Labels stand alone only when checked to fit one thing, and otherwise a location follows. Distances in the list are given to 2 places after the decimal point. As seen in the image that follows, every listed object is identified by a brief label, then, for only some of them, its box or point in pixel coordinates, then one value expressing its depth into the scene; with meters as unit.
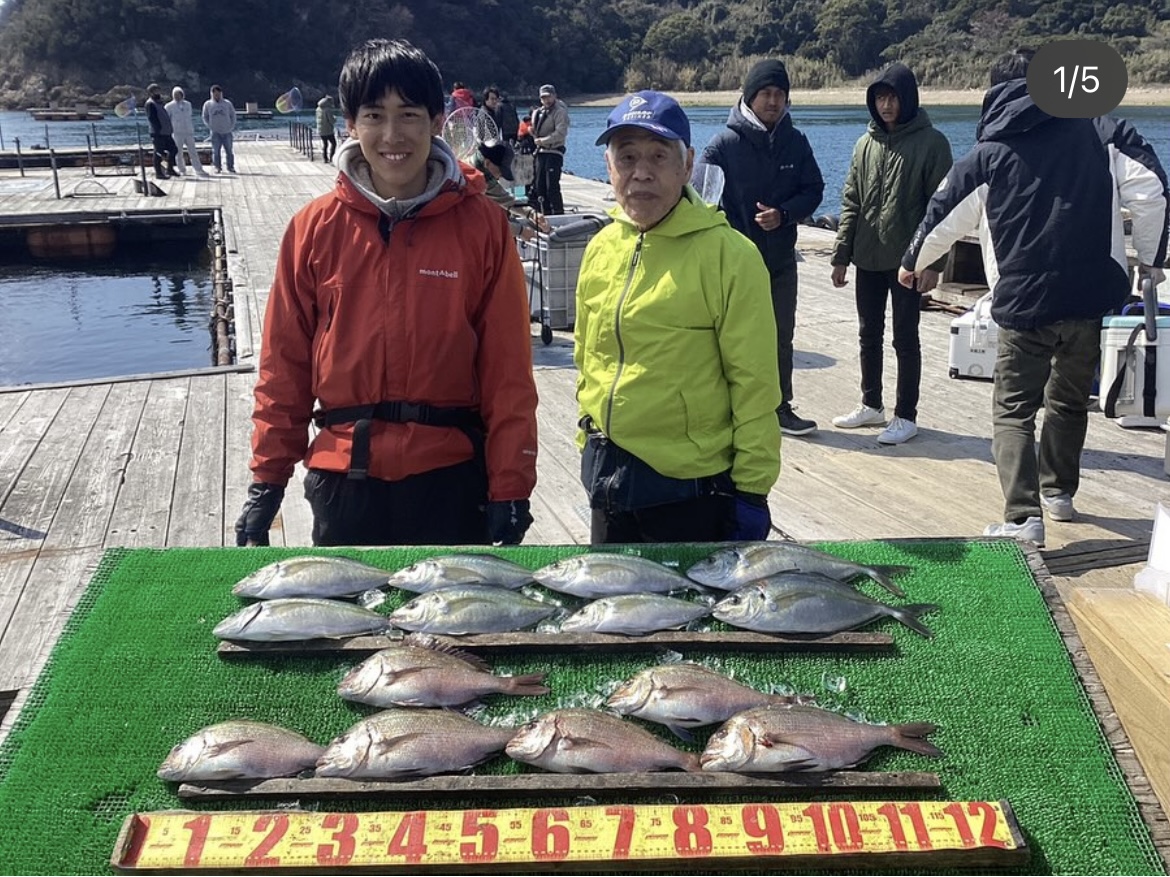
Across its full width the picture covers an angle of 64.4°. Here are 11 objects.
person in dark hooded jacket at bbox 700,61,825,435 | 5.41
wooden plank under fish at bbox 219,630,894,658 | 2.39
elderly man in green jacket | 2.73
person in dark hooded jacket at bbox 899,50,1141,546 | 3.96
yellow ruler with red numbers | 1.78
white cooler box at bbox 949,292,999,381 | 6.72
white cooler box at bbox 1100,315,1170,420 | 4.84
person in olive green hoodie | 5.35
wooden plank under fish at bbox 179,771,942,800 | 1.95
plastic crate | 8.01
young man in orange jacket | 2.62
